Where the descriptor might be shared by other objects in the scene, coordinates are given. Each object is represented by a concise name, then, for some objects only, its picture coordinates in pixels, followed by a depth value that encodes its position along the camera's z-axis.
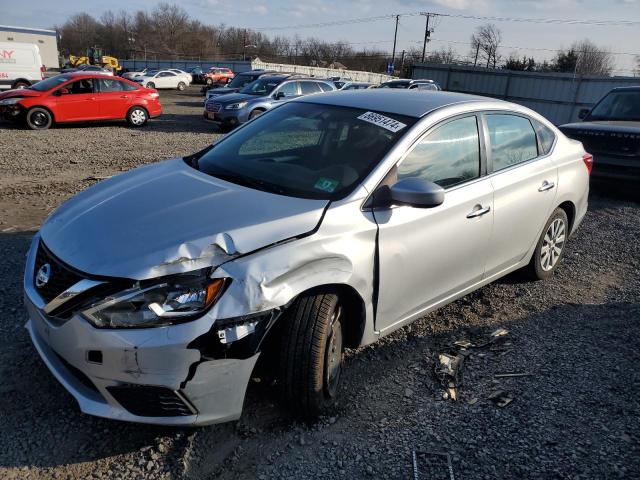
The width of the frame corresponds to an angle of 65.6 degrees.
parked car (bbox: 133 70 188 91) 35.76
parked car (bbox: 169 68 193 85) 38.47
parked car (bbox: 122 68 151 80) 37.88
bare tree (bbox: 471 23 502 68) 74.75
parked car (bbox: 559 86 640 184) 7.64
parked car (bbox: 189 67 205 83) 47.13
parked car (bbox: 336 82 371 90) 18.50
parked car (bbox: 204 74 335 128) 14.48
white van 21.86
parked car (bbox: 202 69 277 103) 19.65
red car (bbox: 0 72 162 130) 12.98
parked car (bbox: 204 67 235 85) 45.19
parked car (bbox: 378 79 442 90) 21.77
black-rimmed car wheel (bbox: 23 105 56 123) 12.95
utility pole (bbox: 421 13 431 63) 61.66
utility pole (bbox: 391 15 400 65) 67.31
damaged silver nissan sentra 2.18
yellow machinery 58.28
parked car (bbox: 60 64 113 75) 39.88
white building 36.91
